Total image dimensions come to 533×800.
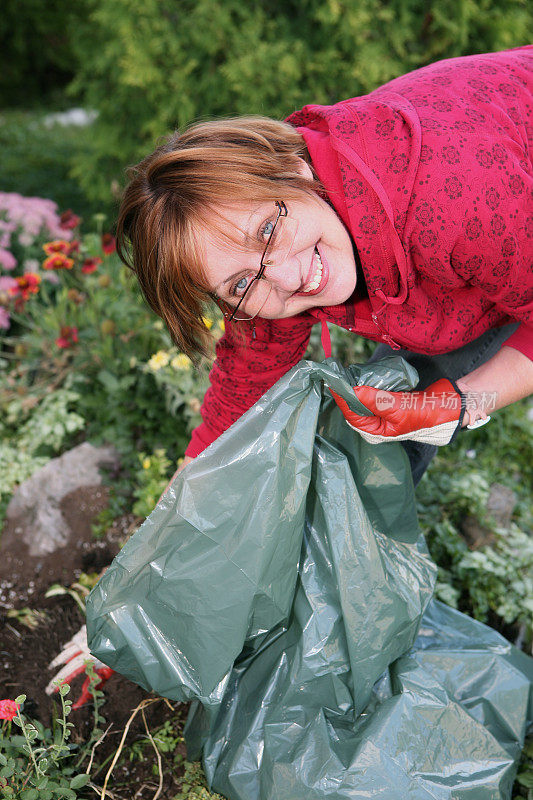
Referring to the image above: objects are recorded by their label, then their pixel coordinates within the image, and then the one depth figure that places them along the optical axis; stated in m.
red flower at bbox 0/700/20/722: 1.28
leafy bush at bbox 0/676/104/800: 1.27
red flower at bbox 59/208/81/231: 2.84
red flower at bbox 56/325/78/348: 2.39
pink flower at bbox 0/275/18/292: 2.63
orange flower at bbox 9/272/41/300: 2.54
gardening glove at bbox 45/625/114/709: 1.61
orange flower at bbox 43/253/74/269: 2.50
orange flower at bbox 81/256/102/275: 2.60
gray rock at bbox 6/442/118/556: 2.19
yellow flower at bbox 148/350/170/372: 2.07
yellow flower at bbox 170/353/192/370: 2.09
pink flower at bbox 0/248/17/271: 2.86
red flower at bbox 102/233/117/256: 2.59
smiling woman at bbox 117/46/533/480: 1.14
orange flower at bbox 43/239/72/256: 2.61
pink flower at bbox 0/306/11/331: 2.65
